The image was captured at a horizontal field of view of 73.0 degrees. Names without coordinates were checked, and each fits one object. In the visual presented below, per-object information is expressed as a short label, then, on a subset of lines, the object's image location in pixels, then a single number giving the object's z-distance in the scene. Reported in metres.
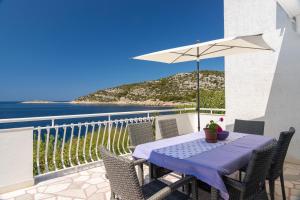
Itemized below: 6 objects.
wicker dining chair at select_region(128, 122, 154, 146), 3.16
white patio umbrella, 3.41
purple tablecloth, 1.85
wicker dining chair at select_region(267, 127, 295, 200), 2.38
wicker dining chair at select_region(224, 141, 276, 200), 1.79
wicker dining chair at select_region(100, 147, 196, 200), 1.54
